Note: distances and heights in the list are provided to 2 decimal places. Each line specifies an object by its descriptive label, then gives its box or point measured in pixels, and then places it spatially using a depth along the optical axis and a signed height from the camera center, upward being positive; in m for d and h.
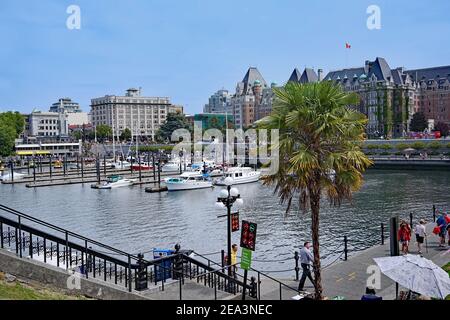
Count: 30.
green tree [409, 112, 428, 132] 143.00 +5.23
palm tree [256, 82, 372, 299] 13.47 +0.00
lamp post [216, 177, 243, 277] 18.09 -2.16
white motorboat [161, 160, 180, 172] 92.49 -4.50
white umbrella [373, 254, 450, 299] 11.13 -3.42
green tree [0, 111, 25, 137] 130.86 +8.28
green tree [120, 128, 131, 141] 194.88 +4.54
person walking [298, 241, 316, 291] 15.47 -4.03
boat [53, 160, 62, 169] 113.25 -4.58
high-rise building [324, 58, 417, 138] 145.38 +13.50
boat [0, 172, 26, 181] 79.25 -5.02
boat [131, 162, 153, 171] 94.90 -4.52
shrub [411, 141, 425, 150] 100.06 -1.19
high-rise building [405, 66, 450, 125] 150.38 +15.63
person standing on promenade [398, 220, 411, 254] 20.42 -4.29
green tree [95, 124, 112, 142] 186.62 +5.72
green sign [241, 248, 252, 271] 12.82 -3.25
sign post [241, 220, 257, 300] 12.95 -2.81
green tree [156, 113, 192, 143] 171.25 +7.22
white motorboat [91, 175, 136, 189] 66.06 -5.48
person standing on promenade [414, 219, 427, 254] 19.80 -4.08
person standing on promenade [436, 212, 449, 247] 21.18 -3.99
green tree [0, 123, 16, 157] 116.12 +2.04
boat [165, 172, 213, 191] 62.53 -5.28
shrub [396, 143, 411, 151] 103.10 -1.37
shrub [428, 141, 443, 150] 97.64 -1.22
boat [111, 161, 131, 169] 100.69 -4.31
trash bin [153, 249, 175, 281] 14.44 -4.19
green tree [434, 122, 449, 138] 139.62 +3.38
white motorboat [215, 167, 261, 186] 70.56 -5.07
